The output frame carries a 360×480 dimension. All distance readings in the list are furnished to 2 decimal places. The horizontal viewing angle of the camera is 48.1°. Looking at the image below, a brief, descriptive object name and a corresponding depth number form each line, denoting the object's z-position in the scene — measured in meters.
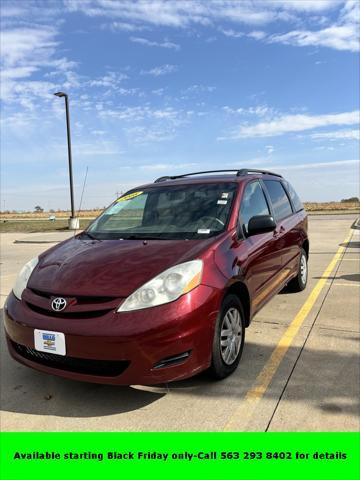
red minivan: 2.68
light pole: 19.23
